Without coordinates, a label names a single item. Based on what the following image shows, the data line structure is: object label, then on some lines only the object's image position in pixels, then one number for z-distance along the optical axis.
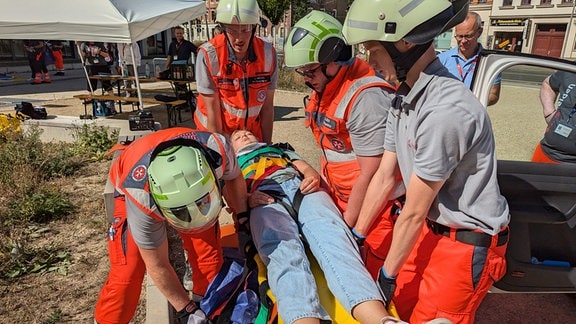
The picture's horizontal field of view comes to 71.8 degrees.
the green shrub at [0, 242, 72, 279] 3.34
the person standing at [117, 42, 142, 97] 10.21
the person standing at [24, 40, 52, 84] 14.23
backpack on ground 8.05
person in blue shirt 3.42
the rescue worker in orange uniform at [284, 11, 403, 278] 2.16
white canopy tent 6.50
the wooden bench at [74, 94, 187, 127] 8.67
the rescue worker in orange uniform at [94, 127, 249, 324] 1.90
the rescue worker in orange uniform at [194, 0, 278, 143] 3.13
